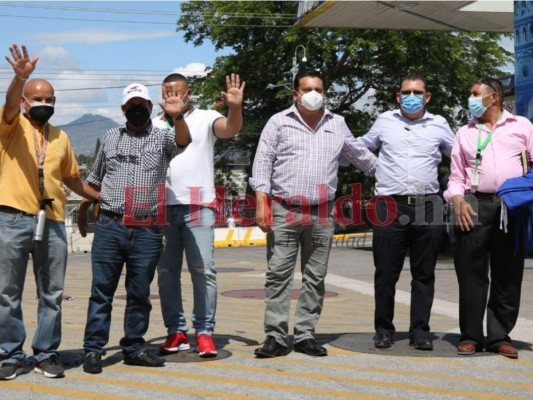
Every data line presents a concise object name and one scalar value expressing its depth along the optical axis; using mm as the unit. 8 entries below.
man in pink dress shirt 6742
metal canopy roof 21172
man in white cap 6207
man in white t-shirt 6629
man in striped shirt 6785
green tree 39844
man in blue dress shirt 7012
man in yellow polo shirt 5840
